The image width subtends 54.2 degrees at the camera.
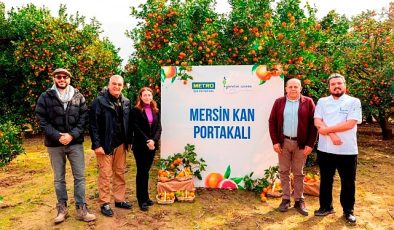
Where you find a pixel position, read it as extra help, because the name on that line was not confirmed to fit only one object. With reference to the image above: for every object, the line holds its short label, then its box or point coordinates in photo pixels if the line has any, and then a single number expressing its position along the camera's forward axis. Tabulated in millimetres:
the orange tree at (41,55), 13969
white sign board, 6672
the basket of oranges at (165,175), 6375
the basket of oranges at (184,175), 6416
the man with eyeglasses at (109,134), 5422
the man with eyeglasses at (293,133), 5566
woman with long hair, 5688
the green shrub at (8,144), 8672
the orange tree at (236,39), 6895
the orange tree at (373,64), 11688
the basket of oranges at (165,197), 6176
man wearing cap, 5160
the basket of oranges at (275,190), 6512
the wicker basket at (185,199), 6332
